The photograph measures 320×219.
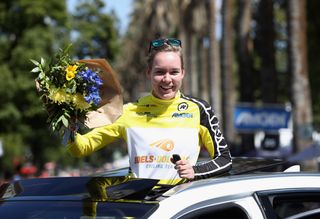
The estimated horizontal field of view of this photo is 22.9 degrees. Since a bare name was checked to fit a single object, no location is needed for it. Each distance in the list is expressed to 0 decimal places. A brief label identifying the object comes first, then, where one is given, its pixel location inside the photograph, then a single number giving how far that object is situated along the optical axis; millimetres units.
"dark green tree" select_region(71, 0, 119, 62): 49469
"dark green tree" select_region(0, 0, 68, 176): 31453
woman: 4105
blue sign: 17953
